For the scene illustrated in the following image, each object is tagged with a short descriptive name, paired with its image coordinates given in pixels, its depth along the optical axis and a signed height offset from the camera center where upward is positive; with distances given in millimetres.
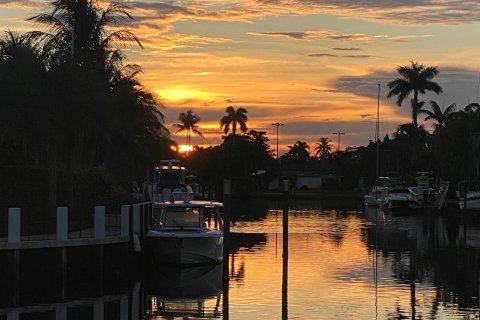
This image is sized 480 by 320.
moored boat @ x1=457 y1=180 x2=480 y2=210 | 75188 -1082
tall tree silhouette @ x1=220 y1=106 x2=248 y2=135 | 146125 +10026
